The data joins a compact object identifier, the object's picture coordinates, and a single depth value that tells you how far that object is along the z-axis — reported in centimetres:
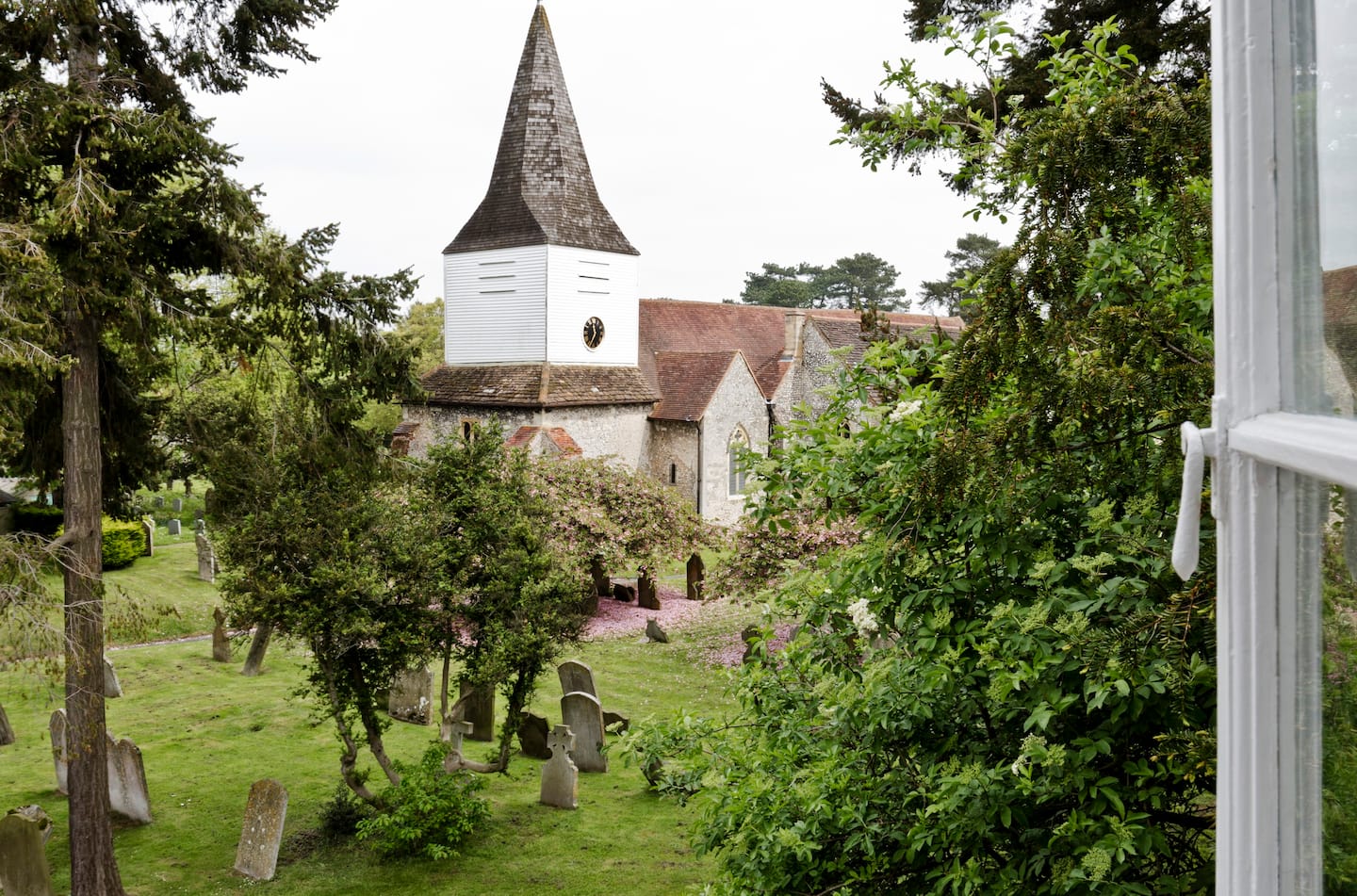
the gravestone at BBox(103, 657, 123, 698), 1592
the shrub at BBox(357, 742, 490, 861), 1027
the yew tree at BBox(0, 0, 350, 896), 854
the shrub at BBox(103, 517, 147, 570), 2305
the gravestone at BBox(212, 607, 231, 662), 1838
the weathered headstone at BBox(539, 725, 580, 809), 1180
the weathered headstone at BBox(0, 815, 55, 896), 916
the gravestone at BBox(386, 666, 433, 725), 1520
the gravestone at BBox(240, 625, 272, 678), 1723
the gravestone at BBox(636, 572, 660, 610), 2422
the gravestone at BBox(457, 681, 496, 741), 1383
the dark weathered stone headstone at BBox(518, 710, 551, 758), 1370
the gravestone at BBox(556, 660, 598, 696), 1407
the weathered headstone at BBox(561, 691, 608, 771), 1300
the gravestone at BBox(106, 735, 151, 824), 1141
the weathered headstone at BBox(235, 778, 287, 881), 1004
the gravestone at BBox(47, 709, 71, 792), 1227
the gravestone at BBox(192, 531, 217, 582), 2399
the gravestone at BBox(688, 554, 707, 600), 2498
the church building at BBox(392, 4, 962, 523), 3089
